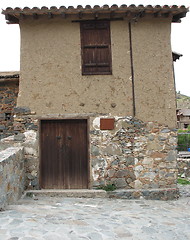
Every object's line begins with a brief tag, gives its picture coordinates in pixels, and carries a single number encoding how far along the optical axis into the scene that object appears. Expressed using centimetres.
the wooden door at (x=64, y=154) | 602
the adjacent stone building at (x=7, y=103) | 754
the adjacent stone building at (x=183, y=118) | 3622
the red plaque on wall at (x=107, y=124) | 591
